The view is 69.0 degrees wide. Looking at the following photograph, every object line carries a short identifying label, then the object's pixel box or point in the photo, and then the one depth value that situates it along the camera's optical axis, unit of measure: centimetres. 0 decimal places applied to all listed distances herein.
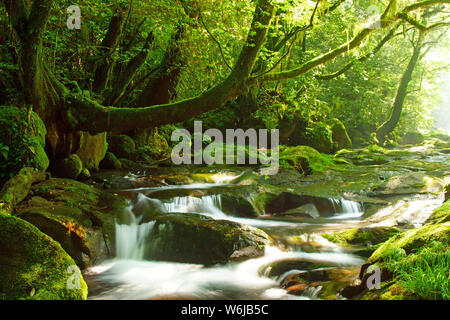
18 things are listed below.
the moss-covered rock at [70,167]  808
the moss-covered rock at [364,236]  589
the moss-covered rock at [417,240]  348
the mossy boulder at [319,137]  1705
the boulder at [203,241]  547
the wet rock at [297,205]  846
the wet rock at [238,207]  812
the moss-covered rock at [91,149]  924
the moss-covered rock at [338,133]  1969
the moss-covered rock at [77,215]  502
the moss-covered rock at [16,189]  502
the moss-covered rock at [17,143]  552
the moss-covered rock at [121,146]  1223
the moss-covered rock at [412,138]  2773
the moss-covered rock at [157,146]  1362
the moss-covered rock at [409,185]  885
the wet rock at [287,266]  500
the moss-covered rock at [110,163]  1106
